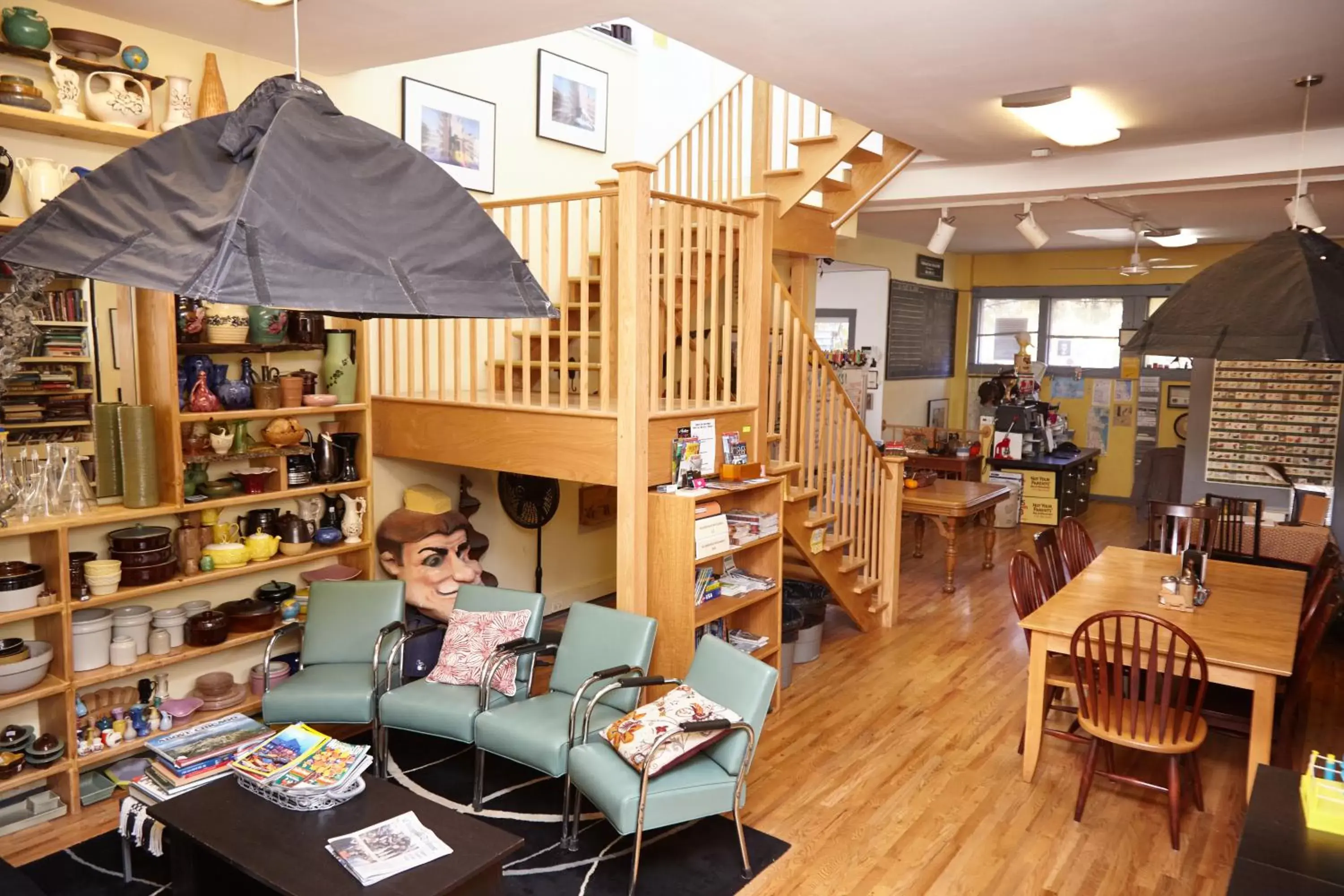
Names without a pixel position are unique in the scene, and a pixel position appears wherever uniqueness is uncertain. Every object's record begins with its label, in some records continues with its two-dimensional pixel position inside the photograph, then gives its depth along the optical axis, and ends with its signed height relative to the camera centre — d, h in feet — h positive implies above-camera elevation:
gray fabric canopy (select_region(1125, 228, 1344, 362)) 7.98 +0.45
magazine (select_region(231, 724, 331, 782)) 9.48 -4.37
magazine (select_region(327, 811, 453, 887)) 8.11 -4.61
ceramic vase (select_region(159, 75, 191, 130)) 12.71 +3.35
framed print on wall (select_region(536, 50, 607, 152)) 19.67 +5.44
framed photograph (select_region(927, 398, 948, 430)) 36.22 -2.40
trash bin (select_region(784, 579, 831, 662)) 17.70 -5.30
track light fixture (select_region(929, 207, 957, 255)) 20.78 +2.65
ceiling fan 24.60 +2.43
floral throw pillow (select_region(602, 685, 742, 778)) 10.10 -4.33
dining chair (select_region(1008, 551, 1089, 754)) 12.83 -3.64
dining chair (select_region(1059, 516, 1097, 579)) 16.33 -3.43
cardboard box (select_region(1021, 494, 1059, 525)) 30.35 -5.20
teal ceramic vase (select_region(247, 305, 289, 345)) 13.71 +0.28
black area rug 10.31 -6.03
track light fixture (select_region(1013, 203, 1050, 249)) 20.76 +2.87
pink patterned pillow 12.73 -4.20
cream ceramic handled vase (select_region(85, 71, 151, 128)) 11.89 +3.14
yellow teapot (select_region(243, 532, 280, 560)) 13.87 -3.05
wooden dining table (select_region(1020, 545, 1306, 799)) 11.23 -3.67
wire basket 9.11 -4.53
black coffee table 8.00 -4.63
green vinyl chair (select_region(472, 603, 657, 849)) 11.10 -4.61
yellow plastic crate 7.13 -3.54
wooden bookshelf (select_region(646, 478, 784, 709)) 13.10 -3.41
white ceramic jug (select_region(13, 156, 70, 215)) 11.21 +1.96
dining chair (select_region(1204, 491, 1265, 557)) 18.79 -3.55
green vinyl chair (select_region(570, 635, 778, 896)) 9.80 -4.72
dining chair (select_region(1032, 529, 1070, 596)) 15.25 -3.45
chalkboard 32.42 +0.83
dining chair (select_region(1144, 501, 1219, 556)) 18.17 -3.50
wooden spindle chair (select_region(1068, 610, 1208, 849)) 10.88 -4.22
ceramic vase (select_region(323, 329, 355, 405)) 14.90 -0.34
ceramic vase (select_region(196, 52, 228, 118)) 13.05 +3.56
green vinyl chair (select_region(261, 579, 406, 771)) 12.46 -4.32
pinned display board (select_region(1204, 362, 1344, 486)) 23.15 -1.62
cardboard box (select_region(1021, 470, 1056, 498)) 30.22 -4.27
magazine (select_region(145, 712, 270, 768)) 10.44 -4.73
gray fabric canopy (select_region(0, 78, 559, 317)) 4.64 +0.66
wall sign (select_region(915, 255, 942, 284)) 34.01 +3.20
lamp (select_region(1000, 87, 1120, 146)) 13.83 +3.81
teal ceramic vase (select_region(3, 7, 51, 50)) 11.16 +3.81
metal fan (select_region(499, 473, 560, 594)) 18.69 -3.10
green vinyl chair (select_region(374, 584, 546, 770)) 11.89 -4.70
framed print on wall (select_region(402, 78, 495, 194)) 17.02 +4.15
